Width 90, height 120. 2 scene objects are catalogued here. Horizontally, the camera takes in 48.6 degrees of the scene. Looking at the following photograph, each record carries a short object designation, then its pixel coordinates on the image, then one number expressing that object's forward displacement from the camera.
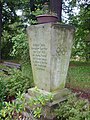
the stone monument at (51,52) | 1.96
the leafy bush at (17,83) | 2.56
